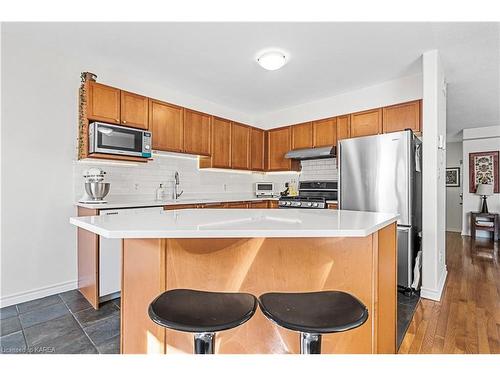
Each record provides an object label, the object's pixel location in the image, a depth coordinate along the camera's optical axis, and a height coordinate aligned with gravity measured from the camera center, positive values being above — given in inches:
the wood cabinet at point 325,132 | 154.6 +33.0
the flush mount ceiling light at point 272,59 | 103.7 +50.2
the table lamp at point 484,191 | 220.1 -1.5
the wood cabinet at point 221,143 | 158.4 +27.0
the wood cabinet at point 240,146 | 169.6 +27.2
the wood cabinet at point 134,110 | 118.0 +35.2
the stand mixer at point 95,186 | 105.1 +0.8
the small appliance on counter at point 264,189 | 191.3 -0.3
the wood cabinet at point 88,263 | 95.5 -28.1
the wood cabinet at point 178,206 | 121.1 -8.4
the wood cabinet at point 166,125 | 130.0 +31.4
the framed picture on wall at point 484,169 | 224.8 +16.9
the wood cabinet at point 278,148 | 178.2 +27.5
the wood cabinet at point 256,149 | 182.1 +27.0
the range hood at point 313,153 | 151.2 +20.9
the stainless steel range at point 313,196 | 145.9 -4.1
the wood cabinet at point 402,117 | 124.3 +34.3
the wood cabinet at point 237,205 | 150.6 -9.2
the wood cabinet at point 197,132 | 144.9 +31.0
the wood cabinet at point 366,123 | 136.4 +34.5
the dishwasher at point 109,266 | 96.7 -28.6
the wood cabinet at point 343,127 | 147.9 +34.3
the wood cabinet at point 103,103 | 107.9 +35.1
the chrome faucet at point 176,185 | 146.3 +1.8
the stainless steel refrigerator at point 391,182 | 107.3 +3.0
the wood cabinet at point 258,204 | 164.6 -9.9
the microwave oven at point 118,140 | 106.3 +20.0
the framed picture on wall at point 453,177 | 270.8 +12.4
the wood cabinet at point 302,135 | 165.5 +33.4
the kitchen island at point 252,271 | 50.6 -16.3
